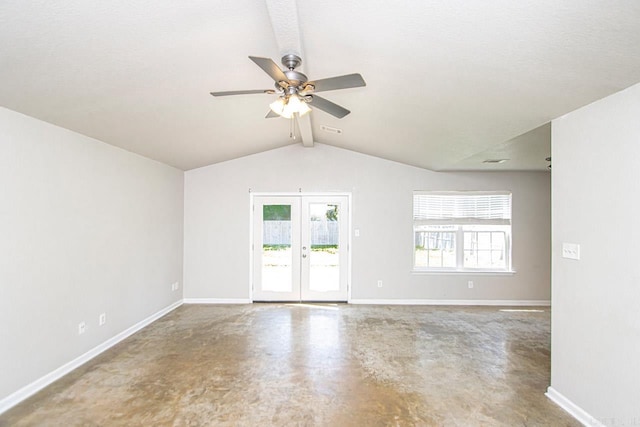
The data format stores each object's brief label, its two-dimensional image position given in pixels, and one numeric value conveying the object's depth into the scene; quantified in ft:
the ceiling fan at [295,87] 6.39
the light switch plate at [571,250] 8.08
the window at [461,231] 18.80
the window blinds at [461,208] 18.78
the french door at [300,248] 18.63
